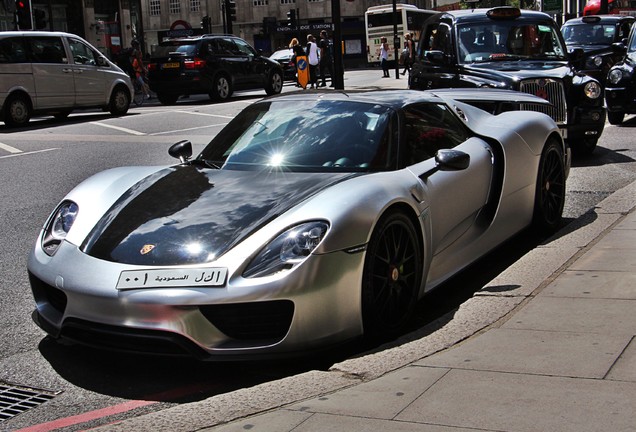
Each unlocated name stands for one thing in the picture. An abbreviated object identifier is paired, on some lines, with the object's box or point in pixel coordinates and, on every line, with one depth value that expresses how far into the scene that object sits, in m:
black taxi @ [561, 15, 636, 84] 21.39
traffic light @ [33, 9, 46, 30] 26.05
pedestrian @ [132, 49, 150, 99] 28.26
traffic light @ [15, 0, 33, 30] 24.02
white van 18.64
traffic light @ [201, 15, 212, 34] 43.79
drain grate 4.05
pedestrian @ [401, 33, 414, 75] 44.30
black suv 24.66
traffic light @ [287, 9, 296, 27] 43.88
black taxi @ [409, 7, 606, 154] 10.95
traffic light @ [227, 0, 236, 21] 37.56
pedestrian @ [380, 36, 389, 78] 43.59
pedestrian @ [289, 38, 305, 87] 29.72
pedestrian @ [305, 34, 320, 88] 29.17
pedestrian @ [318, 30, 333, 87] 31.81
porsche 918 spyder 4.17
